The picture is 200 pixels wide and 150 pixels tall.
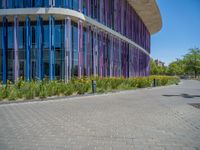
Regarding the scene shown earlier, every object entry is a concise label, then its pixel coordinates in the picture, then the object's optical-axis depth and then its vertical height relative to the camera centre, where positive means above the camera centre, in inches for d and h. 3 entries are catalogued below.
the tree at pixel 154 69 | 2496.5 +38.7
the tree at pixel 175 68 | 2457.2 +59.8
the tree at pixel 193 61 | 1967.5 +135.1
